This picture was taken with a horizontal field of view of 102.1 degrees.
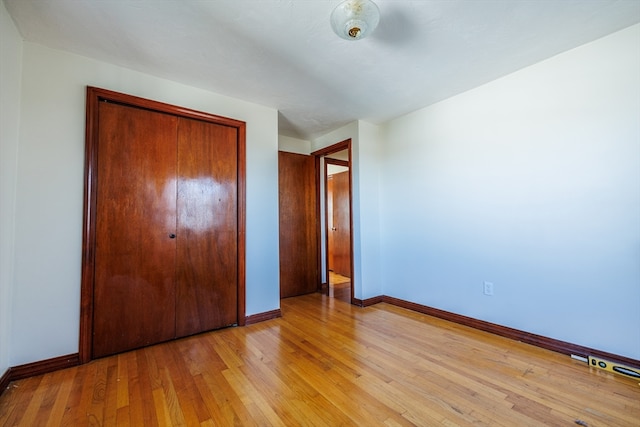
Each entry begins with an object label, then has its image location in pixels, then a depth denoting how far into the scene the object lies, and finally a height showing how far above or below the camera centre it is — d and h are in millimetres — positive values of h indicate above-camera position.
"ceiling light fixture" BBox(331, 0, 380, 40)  1448 +1164
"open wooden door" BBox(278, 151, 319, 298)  3805 -80
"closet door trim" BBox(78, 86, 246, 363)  1950 +108
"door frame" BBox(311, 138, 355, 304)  3923 +213
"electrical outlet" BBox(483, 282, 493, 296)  2459 -674
